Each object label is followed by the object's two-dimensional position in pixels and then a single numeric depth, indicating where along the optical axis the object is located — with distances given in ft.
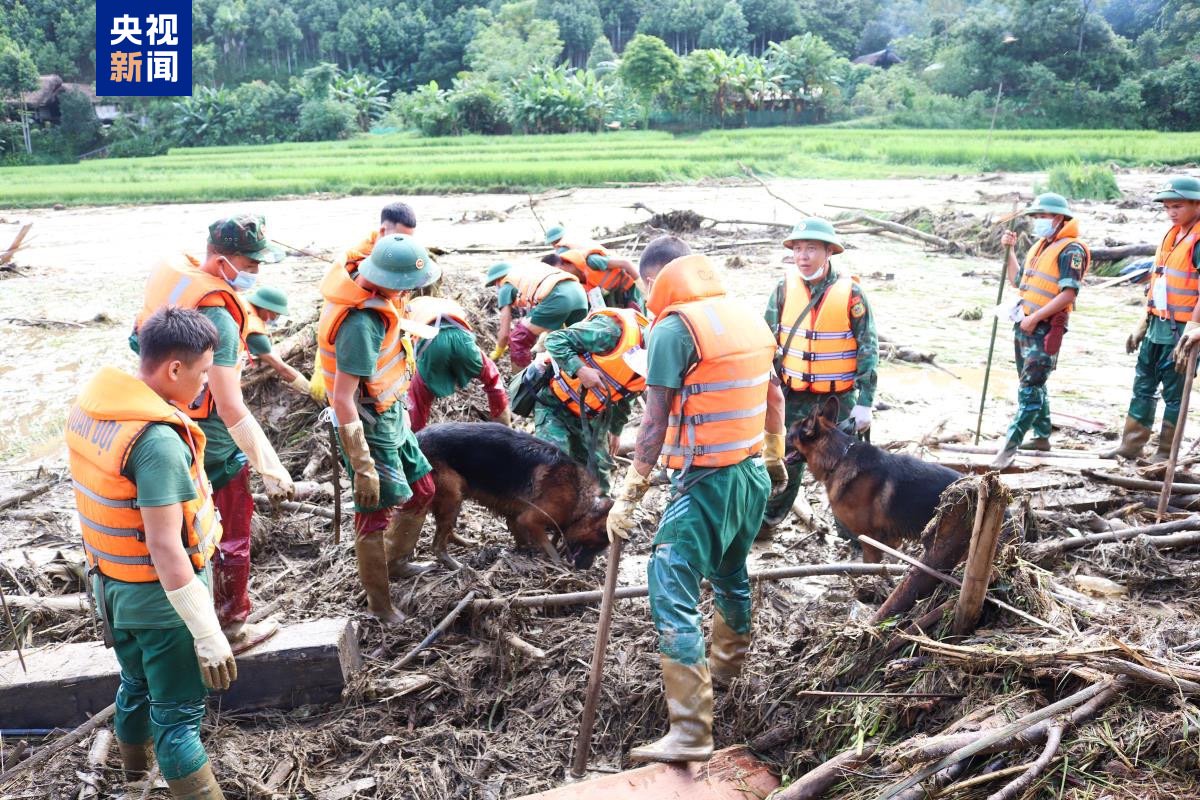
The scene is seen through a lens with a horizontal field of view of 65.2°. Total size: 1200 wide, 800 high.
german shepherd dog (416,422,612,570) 19.49
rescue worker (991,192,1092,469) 24.36
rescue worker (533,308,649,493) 19.44
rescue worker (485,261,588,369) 22.20
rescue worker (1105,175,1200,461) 23.26
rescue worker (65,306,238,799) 10.59
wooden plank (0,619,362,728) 14.78
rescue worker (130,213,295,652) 14.56
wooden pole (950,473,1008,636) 12.26
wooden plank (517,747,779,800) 11.66
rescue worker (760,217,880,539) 19.95
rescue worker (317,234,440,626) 15.71
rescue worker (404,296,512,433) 20.93
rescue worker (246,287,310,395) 21.50
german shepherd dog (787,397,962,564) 17.93
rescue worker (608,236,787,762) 12.60
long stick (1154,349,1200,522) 17.81
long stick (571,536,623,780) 13.10
